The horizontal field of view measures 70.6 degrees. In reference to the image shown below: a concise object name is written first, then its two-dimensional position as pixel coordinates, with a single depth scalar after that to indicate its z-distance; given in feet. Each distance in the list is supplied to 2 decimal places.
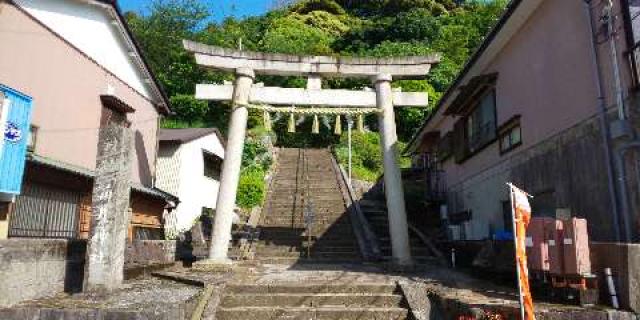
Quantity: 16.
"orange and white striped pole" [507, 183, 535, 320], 19.93
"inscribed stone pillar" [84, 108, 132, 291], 29.50
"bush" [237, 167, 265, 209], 80.12
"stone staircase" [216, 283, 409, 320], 27.40
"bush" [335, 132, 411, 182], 113.87
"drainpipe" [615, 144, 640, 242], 26.30
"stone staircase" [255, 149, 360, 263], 52.21
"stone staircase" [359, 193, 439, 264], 50.68
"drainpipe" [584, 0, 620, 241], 27.32
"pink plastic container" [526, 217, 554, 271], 25.21
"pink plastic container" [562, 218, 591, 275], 23.00
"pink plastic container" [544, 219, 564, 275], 24.22
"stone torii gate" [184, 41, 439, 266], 44.09
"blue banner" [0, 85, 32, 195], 31.89
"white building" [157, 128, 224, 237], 74.54
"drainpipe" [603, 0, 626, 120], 27.09
